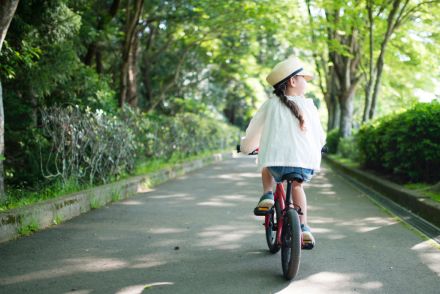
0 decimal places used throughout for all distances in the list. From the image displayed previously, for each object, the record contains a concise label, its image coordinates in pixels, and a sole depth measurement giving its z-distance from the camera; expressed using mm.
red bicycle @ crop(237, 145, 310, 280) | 4426
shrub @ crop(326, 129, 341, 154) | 26648
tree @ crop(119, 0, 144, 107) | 16436
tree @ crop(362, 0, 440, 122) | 17375
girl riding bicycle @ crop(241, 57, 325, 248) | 4730
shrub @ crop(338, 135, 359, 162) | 18552
